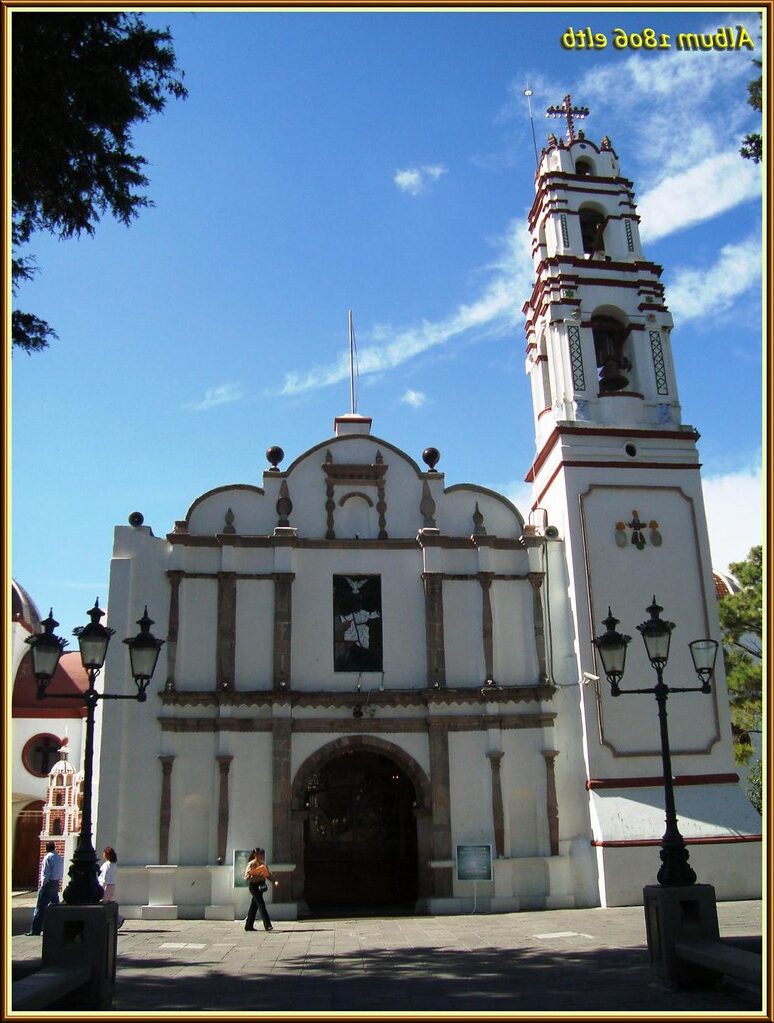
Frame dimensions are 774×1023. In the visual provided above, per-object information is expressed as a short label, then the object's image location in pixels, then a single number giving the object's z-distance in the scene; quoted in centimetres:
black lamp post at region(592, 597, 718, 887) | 1057
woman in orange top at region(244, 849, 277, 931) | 1631
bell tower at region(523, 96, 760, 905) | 1977
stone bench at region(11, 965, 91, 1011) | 714
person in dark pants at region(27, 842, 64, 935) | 1549
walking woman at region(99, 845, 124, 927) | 1575
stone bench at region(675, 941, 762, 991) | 809
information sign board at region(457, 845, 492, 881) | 1916
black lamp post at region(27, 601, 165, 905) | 977
